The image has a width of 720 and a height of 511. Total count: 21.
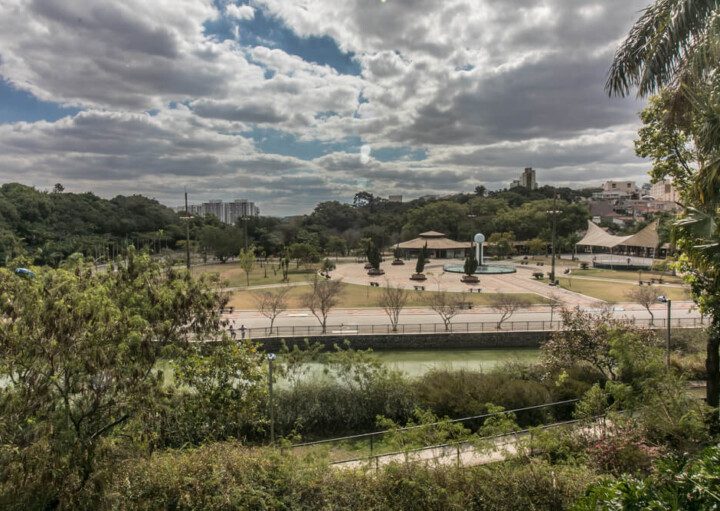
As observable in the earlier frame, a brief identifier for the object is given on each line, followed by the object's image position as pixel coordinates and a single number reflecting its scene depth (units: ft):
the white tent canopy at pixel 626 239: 191.75
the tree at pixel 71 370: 25.12
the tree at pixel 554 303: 93.04
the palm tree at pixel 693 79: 26.12
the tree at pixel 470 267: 151.06
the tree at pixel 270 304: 89.63
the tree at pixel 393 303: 87.92
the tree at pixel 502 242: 224.53
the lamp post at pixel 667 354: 55.45
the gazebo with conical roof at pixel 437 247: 234.17
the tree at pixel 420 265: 155.22
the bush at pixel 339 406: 47.70
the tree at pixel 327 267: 160.97
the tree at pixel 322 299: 87.20
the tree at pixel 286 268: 148.82
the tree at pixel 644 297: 95.11
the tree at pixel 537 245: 224.53
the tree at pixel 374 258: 170.60
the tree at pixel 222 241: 206.28
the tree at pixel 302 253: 179.83
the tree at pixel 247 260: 146.10
